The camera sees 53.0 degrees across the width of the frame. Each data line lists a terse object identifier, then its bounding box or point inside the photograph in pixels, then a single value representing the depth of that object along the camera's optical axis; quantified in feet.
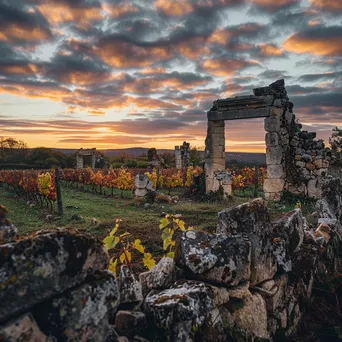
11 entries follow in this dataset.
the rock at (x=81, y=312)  5.39
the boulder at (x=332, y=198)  18.62
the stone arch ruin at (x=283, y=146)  46.65
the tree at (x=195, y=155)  127.99
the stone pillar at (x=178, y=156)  114.11
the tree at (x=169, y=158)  132.48
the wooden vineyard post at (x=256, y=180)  56.69
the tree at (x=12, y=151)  145.69
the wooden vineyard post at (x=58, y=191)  38.96
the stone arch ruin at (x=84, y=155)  138.10
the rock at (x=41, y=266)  4.99
